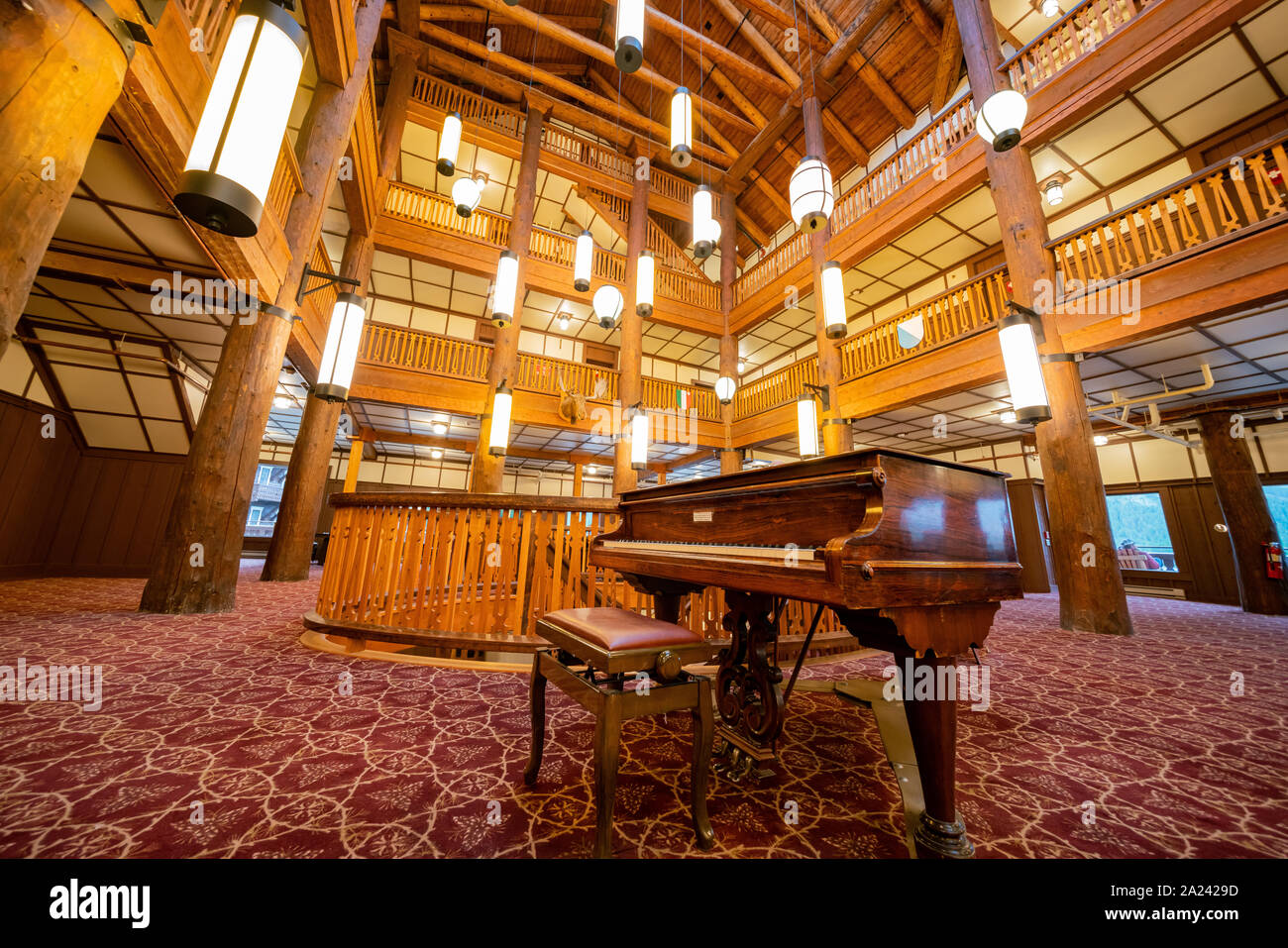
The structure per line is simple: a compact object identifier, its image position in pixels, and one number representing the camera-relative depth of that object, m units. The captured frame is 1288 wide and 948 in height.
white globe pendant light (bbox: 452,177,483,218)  5.59
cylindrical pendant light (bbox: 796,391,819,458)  6.73
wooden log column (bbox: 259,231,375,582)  6.37
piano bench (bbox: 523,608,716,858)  1.13
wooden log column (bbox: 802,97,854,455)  7.33
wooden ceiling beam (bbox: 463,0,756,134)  7.68
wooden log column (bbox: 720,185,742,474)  9.73
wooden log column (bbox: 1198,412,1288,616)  6.40
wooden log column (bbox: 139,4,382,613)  3.54
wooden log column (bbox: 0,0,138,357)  1.43
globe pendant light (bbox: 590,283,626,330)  6.19
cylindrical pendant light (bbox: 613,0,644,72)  2.82
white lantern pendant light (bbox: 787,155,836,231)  4.29
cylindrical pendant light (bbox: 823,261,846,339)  5.34
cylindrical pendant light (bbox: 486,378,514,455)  6.73
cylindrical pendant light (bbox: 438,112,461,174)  5.28
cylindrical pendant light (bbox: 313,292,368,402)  4.12
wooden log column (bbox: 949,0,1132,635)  4.36
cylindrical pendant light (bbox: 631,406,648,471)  7.51
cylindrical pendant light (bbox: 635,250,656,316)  6.01
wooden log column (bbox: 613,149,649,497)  8.16
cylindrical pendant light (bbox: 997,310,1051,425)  4.05
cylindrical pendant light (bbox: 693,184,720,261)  4.29
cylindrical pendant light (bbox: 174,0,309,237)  1.48
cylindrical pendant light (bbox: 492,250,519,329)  5.27
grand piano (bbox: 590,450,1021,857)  1.19
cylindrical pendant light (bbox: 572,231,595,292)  5.69
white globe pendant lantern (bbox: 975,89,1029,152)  3.62
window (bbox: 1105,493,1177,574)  8.78
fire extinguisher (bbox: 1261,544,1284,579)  6.30
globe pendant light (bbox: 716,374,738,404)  8.29
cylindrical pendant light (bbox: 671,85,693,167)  3.91
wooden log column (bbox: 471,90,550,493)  7.02
